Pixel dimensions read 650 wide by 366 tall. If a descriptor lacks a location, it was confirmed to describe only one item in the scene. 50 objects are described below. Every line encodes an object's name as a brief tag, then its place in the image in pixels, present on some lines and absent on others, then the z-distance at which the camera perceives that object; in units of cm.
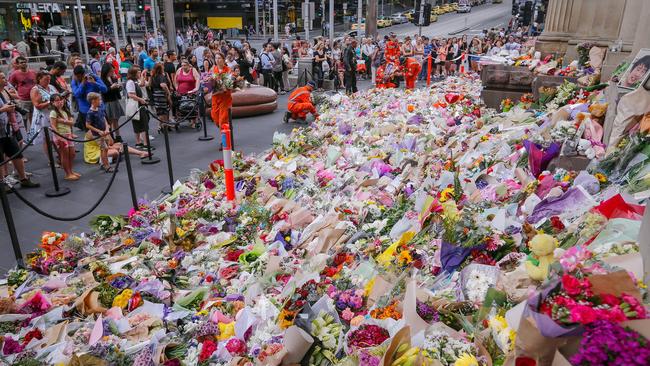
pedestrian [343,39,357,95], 1464
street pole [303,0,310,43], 2160
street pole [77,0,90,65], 1683
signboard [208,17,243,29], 5019
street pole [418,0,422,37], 2445
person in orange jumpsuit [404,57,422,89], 1430
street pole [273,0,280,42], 2121
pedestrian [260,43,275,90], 1505
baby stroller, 1078
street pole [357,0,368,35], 2293
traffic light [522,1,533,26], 2539
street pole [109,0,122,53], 1753
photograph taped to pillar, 409
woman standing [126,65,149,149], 886
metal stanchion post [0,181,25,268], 453
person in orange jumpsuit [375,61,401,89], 1454
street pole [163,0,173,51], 2014
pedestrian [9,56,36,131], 920
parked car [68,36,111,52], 2004
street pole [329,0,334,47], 2088
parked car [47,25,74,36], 4131
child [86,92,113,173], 771
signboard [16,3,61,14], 3853
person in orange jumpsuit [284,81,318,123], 1145
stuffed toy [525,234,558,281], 261
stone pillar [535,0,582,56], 855
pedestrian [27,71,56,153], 717
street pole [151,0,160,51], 1986
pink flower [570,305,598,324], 165
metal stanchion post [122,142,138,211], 607
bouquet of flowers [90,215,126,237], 538
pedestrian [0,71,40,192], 672
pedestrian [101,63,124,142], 876
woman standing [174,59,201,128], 1075
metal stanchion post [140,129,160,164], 835
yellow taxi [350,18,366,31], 4481
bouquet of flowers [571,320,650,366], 150
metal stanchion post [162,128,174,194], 703
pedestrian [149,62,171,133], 993
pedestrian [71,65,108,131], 827
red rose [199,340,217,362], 305
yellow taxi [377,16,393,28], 4912
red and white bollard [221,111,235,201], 587
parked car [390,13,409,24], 5177
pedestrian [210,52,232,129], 843
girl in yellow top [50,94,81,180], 729
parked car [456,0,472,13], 5969
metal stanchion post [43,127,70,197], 689
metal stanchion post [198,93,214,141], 1015
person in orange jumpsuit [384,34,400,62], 1628
